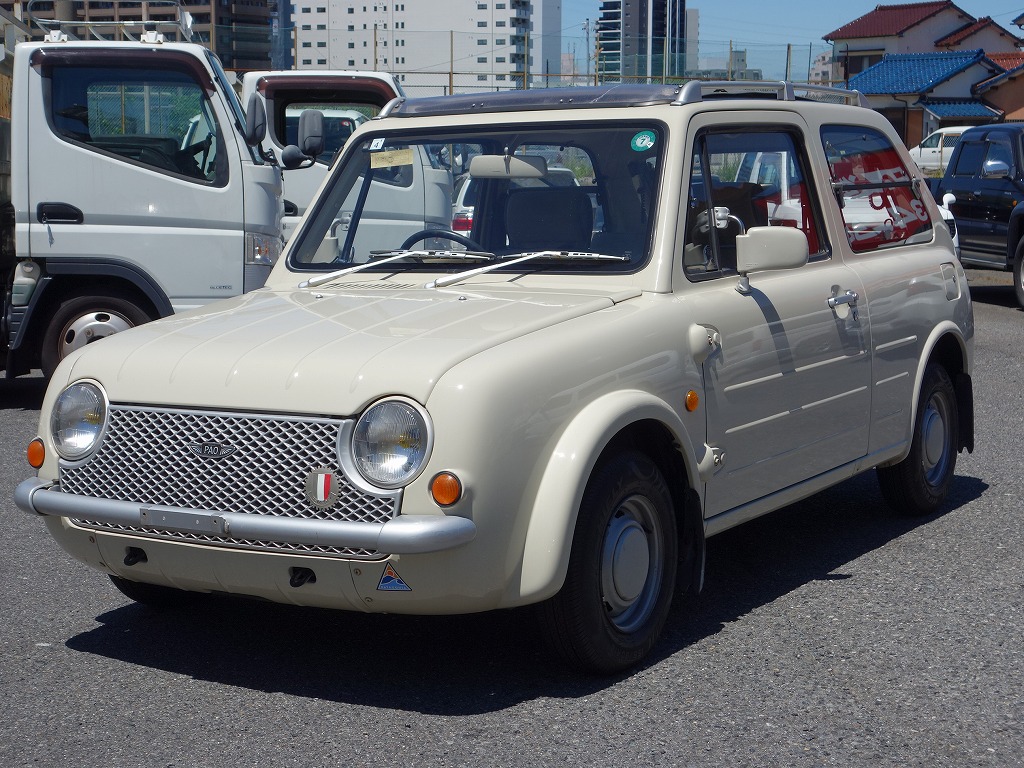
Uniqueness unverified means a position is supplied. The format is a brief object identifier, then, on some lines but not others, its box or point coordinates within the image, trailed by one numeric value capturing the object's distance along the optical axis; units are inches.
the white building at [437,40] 1705.6
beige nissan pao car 149.9
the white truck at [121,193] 374.3
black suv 637.9
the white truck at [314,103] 485.4
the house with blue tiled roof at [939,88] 2253.9
